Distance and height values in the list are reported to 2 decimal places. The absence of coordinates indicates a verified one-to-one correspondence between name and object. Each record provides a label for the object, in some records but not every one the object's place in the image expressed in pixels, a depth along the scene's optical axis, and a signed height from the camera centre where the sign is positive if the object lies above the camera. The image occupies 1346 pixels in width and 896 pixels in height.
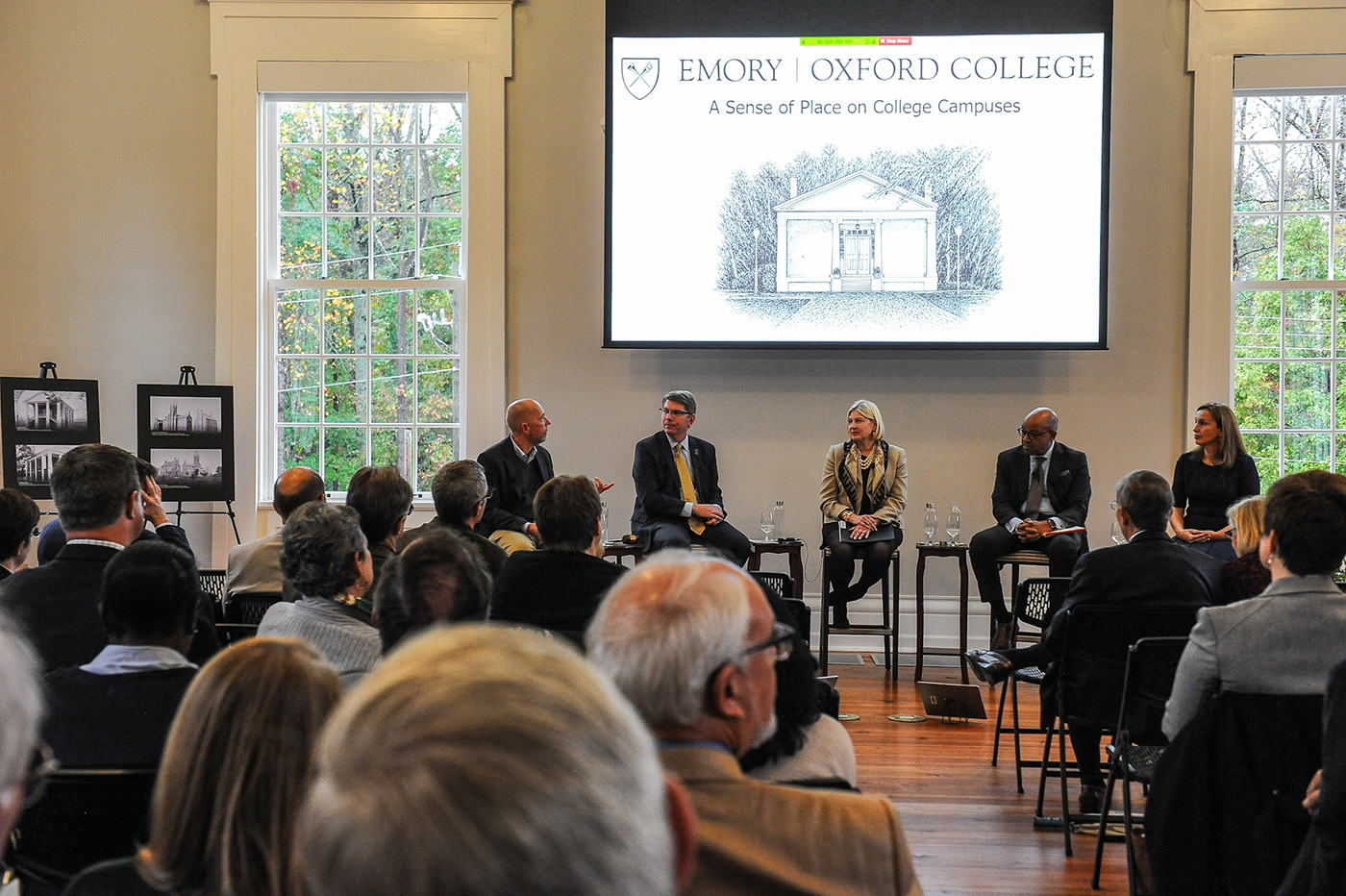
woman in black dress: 5.96 -0.36
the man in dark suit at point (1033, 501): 6.11 -0.52
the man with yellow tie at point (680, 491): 6.16 -0.49
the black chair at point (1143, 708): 2.99 -0.83
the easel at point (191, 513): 6.89 -0.64
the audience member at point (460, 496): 3.85 -0.32
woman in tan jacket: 6.12 -0.54
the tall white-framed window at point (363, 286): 7.21 +0.76
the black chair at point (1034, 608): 3.99 -0.82
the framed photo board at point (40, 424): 6.49 -0.15
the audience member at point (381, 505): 3.44 -0.32
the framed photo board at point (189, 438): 6.64 -0.23
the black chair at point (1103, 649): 3.29 -0.73
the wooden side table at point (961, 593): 5.94 -1.01
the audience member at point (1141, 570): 3.43 -0.50
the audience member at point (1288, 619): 2.36 -0.45
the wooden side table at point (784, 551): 6.16 -0.81
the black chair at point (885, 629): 5.87 -1.20
